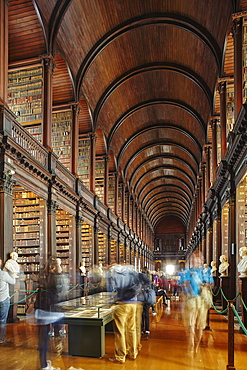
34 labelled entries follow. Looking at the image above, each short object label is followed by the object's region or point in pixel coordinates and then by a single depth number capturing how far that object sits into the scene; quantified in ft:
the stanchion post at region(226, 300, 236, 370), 14.53
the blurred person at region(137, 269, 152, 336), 21.90
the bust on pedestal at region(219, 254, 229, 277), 31.75
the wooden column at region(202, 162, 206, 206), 63.92
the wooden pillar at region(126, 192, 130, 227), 83.41
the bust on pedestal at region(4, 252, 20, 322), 22.85
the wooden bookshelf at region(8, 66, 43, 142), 33.86
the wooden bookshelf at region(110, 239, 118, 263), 66.95
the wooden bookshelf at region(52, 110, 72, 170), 42.39
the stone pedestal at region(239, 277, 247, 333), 21.79
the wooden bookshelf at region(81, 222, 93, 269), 47.52
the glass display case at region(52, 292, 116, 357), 16.48
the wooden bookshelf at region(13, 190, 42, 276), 34.88
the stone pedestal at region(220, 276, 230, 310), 31.86
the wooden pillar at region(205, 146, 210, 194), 56.15
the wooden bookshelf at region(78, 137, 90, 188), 50.29
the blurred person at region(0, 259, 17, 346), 19.16
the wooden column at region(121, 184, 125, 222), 75.11
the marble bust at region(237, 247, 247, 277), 22.81
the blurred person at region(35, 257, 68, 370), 13.92
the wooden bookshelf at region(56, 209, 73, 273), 41.32
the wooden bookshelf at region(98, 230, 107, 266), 57.16
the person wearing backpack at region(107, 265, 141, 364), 15.93
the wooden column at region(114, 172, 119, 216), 66.28
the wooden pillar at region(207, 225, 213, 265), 47.62
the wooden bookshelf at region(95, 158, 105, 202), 59.63
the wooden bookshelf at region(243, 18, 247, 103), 27.99
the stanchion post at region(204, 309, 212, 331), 23.91
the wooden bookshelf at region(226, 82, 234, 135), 38.47
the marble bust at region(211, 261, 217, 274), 38.43
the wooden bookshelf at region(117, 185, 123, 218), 75.08
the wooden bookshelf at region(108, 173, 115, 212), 67.31
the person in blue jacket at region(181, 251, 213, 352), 20.62
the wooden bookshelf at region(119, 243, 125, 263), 71.69
